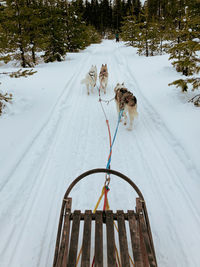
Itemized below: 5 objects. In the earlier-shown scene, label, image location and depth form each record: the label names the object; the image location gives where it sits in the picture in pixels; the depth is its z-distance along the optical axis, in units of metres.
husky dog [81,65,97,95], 6.84
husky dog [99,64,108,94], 6.95
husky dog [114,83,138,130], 4.02
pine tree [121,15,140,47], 19.74
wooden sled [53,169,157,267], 1.49
